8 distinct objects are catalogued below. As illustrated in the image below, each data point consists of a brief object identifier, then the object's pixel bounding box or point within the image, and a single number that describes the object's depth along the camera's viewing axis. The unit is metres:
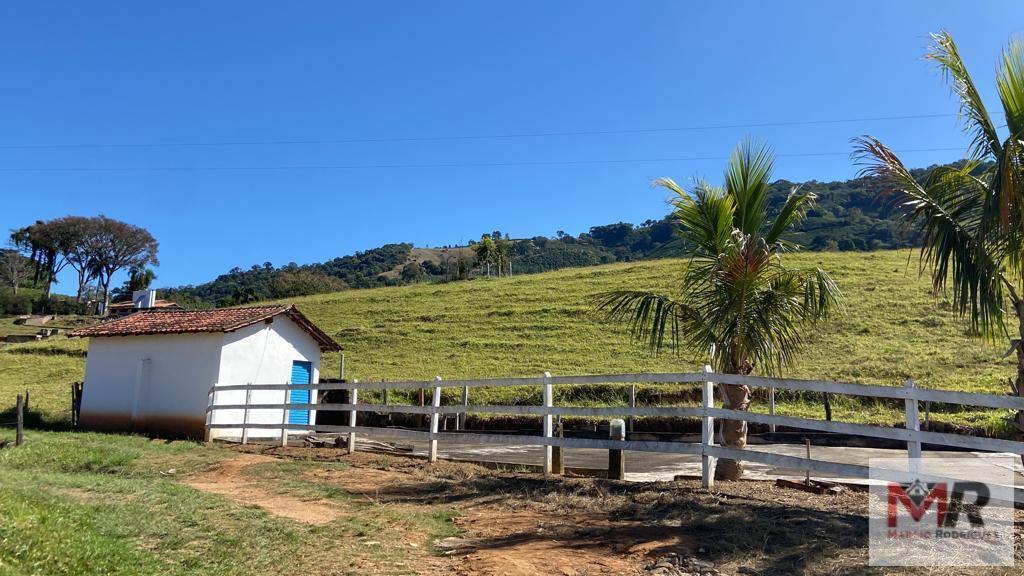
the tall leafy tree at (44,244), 69.38
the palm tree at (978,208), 6.64
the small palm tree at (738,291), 8.59
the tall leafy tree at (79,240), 69.50
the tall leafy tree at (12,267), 77.62
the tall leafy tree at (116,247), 71.31
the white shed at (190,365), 17.86
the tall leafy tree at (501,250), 69.06
